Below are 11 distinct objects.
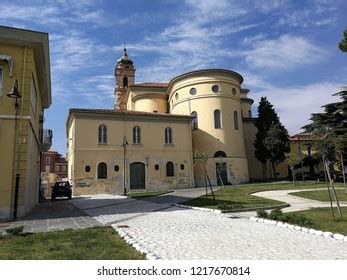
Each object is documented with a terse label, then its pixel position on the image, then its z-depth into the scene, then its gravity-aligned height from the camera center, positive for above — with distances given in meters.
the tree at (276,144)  41.31 +5.00
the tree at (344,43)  20.50 +8.22
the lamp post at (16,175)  12.84 +0.91
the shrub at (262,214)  11.12 -0.85
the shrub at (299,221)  9.48 -0.95
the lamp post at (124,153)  34.42 +4.00
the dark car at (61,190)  27.11 +0.52
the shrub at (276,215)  10.45 -0.85
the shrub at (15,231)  8.64 -0.78
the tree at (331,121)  31.83 +6.00
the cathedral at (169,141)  33.72 +5.31
